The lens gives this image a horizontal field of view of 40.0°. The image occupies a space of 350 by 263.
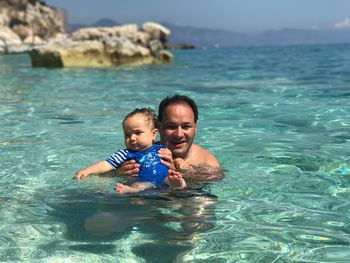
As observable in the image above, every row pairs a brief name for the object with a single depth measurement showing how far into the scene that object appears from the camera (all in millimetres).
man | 4062
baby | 3938
